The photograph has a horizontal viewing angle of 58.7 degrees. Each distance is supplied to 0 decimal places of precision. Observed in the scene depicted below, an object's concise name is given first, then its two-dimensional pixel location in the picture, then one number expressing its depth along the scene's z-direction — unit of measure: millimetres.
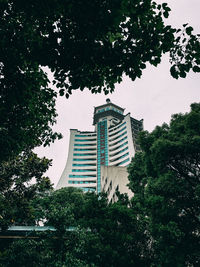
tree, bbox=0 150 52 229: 6707
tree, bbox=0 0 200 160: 3023
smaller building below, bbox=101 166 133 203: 21288
